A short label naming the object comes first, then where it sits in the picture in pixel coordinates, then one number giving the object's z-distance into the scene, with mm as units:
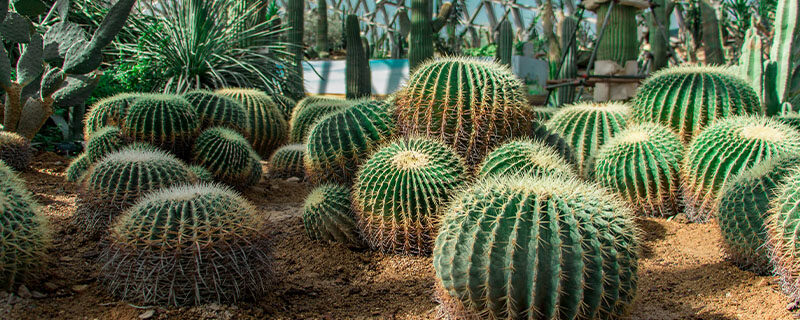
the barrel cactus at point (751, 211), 2885
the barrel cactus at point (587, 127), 4406
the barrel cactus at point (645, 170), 3967
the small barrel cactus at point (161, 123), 4422
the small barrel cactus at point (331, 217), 3488
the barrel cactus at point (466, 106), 3461
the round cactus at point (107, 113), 4637
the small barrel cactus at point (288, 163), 5309
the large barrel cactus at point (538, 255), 2004
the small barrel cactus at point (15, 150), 4227
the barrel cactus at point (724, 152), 3520
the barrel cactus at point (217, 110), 5273
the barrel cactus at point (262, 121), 5906
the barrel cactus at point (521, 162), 3168
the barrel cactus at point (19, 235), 2365
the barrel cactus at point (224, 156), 4504
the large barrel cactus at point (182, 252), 2432
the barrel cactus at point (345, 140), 3779
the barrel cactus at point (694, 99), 4280
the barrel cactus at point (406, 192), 3180
